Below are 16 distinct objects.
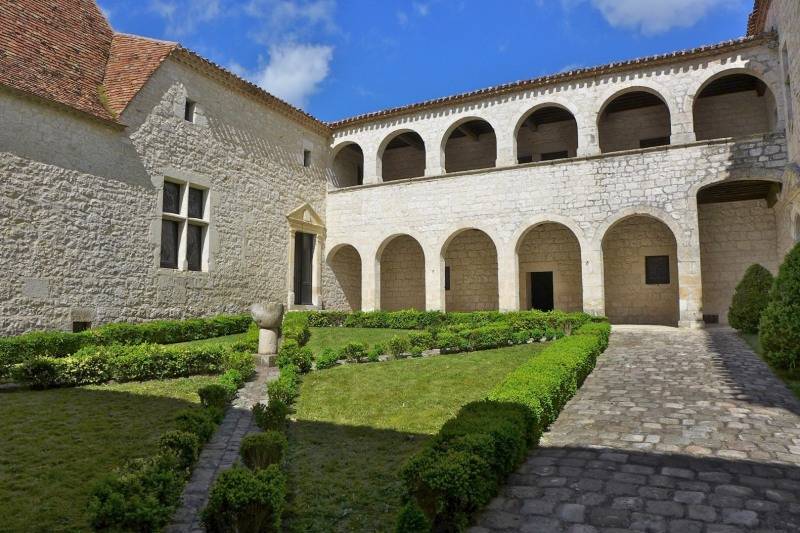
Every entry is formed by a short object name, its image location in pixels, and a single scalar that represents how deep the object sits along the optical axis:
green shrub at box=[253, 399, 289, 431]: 5.77
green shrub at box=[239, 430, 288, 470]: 4.35
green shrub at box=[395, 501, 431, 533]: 3.21
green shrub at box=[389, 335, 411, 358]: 10.82
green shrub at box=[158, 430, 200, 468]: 4.51
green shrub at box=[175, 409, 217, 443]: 5.11
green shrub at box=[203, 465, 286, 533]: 3.31
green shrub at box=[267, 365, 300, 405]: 7.28
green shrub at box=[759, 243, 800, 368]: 7.44
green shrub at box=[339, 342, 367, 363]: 10.49
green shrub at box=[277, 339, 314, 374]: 9.45
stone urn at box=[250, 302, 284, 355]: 10.02
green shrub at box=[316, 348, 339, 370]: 9.83
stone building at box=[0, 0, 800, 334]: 11.84
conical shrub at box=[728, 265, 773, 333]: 11.41
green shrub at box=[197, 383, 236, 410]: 6.62
